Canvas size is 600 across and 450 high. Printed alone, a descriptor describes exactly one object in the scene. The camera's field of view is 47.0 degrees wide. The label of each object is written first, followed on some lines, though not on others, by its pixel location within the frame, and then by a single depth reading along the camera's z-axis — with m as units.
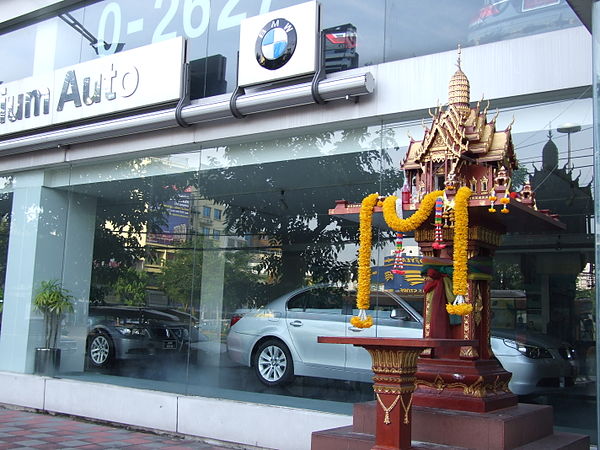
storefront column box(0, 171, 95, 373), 10.16
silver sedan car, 6.50
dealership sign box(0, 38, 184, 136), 8.73
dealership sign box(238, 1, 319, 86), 7.57
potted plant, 9.96
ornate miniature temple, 5.15
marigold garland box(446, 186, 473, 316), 5.05
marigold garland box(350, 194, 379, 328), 5.64
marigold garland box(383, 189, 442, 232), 5.34
